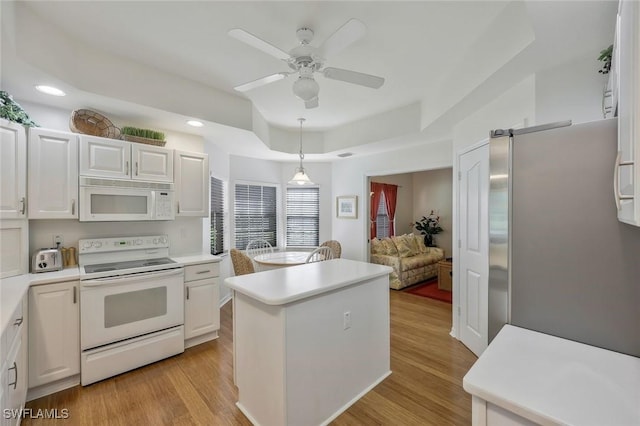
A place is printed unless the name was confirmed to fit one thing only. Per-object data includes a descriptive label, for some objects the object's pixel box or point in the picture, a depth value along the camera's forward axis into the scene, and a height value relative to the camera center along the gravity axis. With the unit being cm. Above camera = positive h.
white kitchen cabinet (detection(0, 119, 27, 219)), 208 +34
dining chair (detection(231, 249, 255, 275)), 348 -65
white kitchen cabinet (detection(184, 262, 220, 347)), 293 -100
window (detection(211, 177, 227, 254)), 419 -3
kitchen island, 166 -88
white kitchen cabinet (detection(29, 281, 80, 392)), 209 -95
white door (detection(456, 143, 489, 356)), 263 -37
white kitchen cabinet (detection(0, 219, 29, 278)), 216 -28
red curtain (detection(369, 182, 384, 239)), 681 +33
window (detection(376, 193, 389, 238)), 700 -21
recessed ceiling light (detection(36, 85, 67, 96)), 223 +103
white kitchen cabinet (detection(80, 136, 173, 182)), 253 +54
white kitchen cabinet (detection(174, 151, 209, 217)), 314 +36
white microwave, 253 +13
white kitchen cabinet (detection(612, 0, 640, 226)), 69 +27
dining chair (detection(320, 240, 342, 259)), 492 -60
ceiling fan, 166 +103
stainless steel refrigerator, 108 -12
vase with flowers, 693 -37
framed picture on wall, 517 +13
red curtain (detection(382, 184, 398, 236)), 707 +34
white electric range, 230 -86
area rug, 460 -143
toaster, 231 -41
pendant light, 401 +53
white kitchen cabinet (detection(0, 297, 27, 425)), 142 -93
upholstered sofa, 507 -90
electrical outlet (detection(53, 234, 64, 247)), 258 -25
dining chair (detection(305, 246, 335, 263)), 403 -66
